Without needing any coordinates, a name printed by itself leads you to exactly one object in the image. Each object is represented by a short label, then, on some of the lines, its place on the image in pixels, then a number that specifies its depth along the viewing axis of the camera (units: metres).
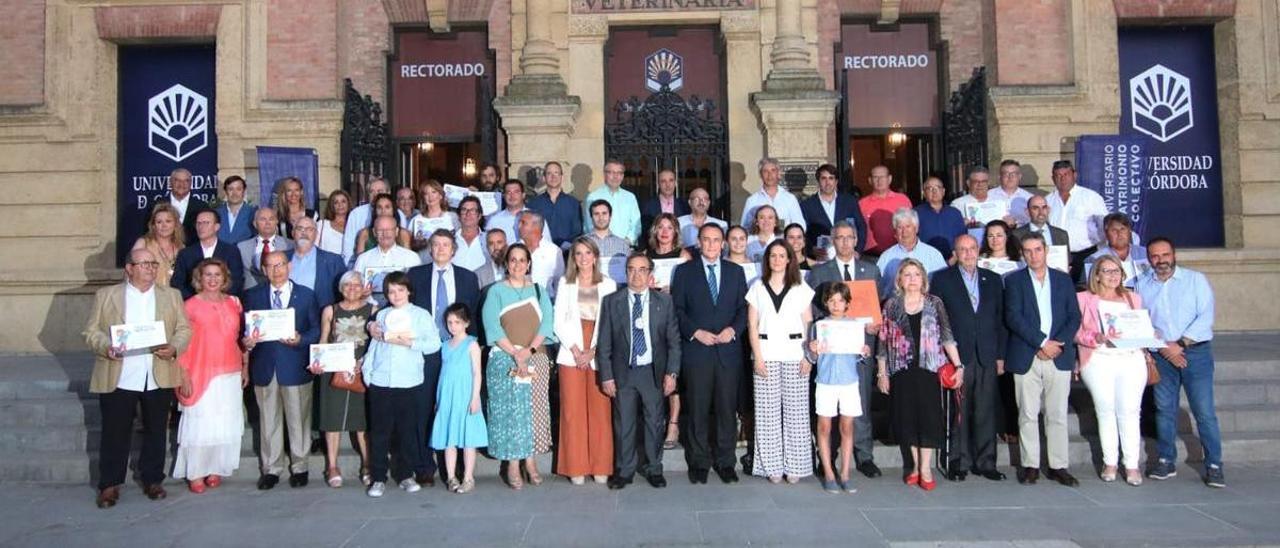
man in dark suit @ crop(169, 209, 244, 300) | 8.01
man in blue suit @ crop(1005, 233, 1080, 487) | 7.21
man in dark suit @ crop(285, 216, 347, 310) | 8.06
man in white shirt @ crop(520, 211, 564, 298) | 8.29
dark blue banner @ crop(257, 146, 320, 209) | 11.84
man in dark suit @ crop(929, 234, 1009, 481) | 7.29
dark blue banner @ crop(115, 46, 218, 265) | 13.53
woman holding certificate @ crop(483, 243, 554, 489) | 7.28
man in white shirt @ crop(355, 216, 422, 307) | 8.06
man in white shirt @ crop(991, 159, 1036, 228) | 9.96
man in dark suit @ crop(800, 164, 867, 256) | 9.54
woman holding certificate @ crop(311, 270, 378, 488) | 7.34
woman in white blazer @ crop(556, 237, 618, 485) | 7.37
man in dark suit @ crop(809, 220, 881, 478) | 7.47
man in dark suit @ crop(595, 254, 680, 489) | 7.26
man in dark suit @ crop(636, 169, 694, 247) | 9.77
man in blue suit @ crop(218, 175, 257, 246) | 9.33
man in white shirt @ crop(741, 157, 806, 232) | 9.52
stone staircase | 7.88
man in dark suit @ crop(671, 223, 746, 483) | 7.36
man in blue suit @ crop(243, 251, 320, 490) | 7.43
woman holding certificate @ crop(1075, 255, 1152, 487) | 7.23
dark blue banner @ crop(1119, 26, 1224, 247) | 13.41
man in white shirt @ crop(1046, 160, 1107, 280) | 9.76
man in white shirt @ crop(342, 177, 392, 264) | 9.24
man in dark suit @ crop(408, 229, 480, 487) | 7.58
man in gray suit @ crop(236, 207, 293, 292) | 8.52
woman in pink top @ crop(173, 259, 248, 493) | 7.33
